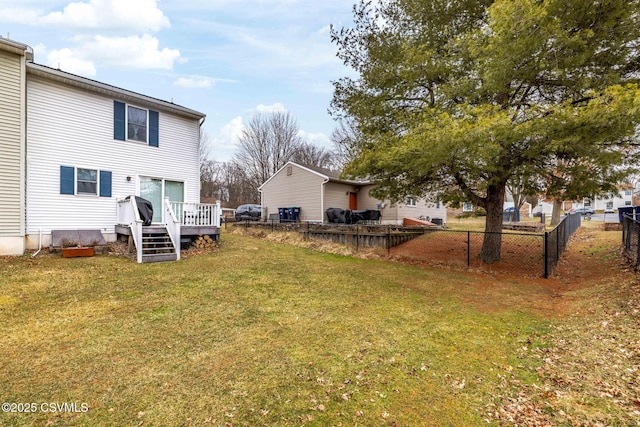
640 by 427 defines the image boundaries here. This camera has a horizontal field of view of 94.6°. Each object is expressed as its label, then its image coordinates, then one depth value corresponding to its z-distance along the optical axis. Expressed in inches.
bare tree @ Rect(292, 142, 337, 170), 1348.4
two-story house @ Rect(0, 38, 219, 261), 313.6
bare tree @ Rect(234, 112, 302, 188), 1288.1
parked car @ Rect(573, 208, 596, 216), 1440.0
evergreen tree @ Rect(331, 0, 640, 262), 223.1
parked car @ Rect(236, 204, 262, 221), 846.9
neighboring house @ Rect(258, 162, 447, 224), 677.9
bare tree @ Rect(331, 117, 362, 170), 1166.3
